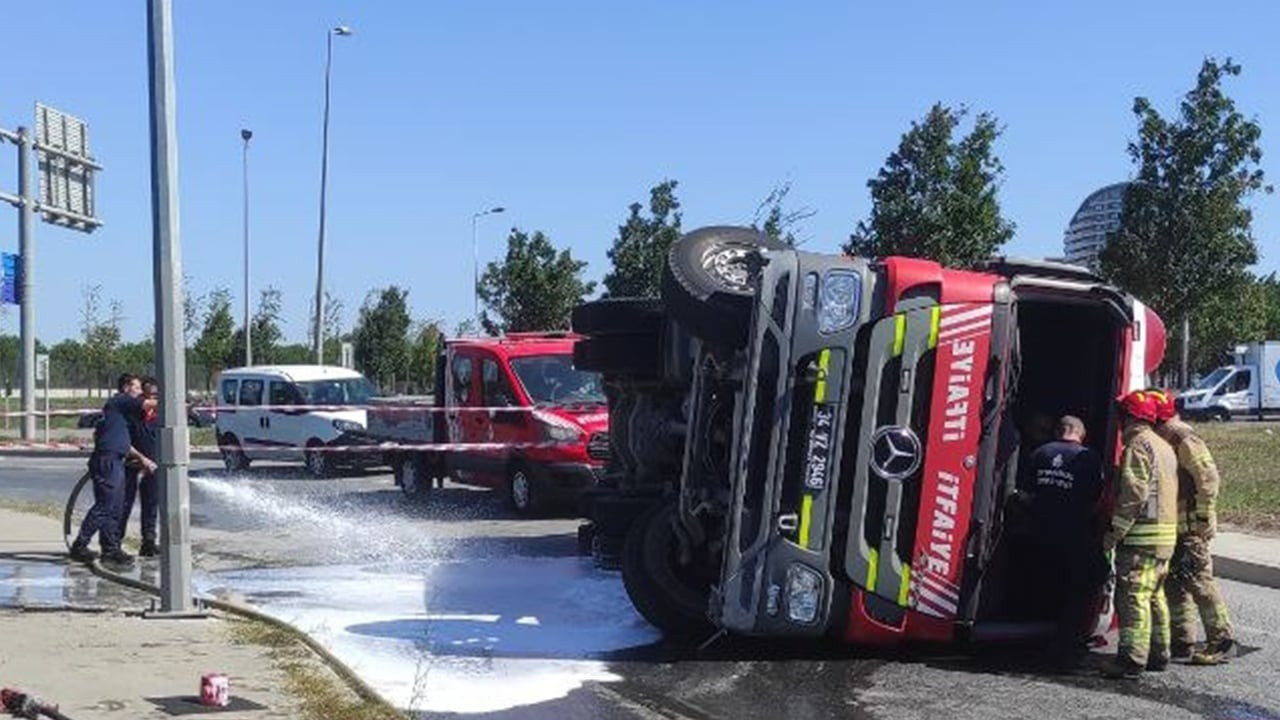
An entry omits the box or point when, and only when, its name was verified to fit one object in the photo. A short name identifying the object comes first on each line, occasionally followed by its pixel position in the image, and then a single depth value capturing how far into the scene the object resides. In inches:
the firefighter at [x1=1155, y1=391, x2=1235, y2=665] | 330.6
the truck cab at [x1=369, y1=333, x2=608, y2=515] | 605.0
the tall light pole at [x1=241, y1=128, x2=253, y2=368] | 1614.2
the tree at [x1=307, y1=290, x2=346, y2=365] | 2202.3
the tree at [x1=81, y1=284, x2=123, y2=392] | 2228.1
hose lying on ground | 277.4
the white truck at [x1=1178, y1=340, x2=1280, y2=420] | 1831.9
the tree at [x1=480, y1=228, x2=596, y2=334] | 1518.2
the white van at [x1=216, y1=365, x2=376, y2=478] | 945.5
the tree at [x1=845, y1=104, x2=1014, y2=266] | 994.1
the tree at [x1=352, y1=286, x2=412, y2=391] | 2092.8
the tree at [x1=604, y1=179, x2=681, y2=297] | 1221.7
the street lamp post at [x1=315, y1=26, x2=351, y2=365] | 1396.4
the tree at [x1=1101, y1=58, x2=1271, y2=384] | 1249.4
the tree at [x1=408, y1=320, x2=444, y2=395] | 2161.7
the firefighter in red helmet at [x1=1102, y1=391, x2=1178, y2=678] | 310.7
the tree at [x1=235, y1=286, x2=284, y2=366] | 2033.7
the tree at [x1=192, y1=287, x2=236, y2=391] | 2053.4
